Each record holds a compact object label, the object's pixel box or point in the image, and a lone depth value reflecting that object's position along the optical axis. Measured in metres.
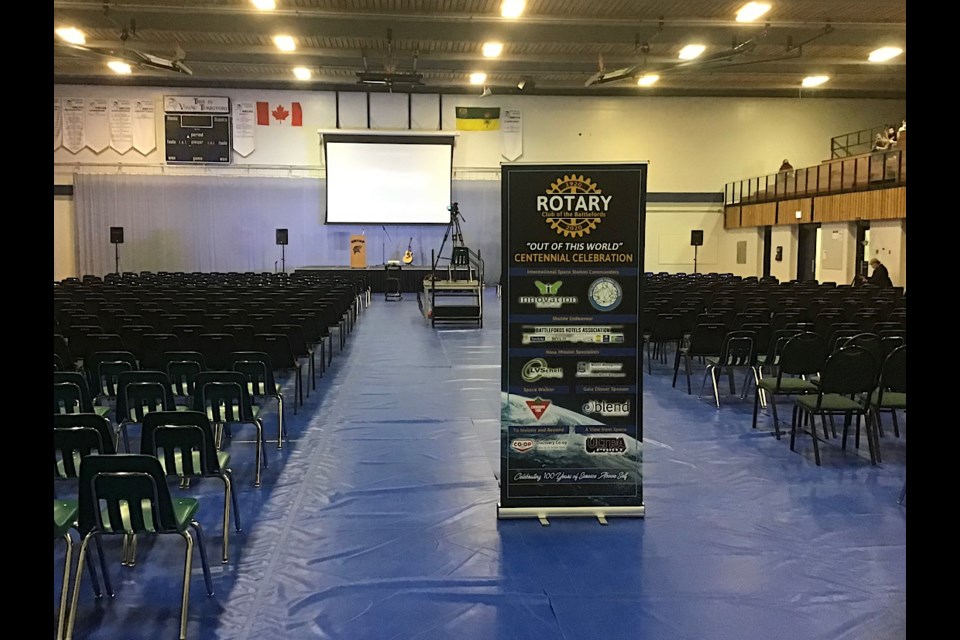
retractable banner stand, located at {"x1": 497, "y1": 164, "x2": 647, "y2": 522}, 4.43
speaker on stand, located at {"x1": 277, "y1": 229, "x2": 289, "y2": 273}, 21.32
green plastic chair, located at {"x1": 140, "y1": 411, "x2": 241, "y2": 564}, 4.00
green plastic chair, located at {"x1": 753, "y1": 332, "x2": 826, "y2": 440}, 6.55
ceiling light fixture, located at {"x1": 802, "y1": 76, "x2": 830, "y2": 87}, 21.20
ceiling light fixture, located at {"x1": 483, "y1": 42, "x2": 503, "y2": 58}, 17.02
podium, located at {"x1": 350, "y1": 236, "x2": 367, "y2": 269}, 22.38
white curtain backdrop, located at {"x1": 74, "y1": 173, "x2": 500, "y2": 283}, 23.22
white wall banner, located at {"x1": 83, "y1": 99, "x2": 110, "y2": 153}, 22.55
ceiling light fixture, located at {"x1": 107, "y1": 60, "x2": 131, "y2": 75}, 19.60
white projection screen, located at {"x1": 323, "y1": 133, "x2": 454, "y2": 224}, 22.91
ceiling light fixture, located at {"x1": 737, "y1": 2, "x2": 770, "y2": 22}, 14.30
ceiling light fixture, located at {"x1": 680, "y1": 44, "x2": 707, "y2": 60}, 17.45
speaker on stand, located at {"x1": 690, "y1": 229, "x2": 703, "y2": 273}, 22.44
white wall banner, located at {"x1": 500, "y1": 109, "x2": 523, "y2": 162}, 23.83
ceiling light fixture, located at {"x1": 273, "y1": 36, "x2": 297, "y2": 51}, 16.61
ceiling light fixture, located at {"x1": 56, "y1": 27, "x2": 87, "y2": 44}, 15.66
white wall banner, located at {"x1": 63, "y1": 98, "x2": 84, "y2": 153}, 22.45
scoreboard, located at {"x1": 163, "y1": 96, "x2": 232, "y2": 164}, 22.81
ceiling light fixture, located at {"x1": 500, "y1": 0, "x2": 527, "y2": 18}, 14.02
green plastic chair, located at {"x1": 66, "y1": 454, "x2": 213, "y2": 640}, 3.25
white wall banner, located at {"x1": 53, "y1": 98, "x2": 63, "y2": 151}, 22.05
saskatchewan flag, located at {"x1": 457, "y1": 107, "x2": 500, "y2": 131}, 23.42
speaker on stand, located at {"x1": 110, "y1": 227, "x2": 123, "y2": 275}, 20.55
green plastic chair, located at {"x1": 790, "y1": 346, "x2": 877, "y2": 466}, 5.81
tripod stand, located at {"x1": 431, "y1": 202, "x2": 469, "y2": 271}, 15.30
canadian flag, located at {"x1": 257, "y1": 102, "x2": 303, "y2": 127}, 23.08
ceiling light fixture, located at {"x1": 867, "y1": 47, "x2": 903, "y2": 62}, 17.44
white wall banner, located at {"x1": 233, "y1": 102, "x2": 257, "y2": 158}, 23.03
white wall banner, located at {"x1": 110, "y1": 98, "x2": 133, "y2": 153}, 22.64
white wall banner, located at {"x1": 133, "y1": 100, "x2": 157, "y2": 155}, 22.70
